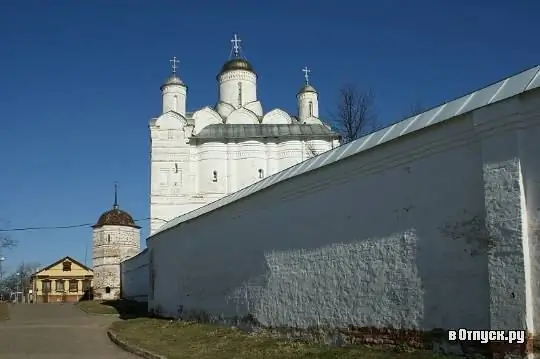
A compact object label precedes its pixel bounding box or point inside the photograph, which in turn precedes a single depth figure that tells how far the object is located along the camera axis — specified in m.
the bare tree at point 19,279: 85.25
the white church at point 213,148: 36.16
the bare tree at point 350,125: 28.45
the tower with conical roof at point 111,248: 41.25
